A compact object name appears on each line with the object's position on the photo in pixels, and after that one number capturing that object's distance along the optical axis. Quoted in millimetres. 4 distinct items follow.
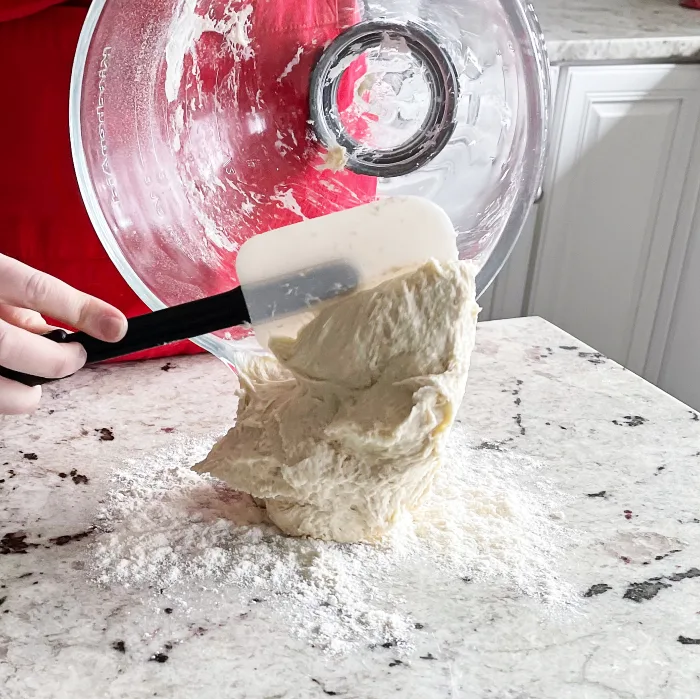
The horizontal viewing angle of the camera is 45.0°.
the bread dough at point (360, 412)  616
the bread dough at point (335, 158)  735
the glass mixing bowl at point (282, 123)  681
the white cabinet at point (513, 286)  1712
